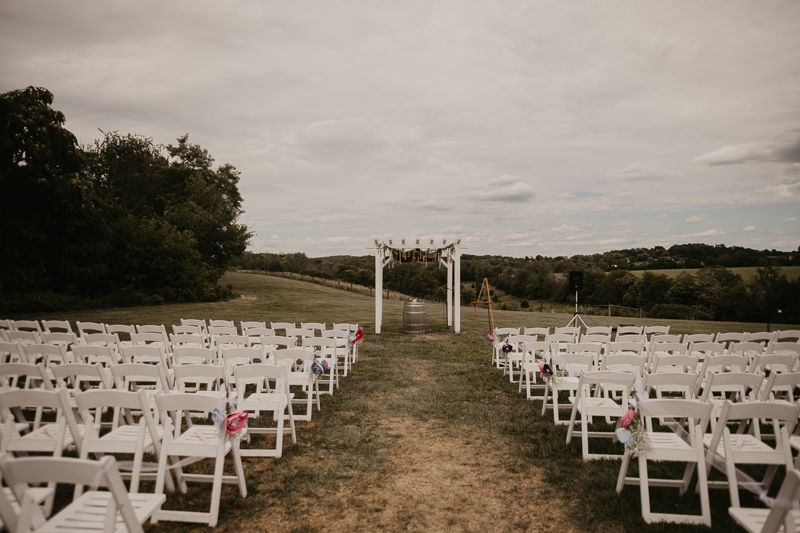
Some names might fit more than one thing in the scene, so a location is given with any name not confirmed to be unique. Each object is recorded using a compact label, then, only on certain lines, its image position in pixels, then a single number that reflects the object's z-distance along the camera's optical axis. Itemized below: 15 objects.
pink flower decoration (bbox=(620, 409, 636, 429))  3.70
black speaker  14.50
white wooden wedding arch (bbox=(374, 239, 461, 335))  15.20
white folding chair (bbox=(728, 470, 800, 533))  2.07
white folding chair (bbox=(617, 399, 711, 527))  3.51
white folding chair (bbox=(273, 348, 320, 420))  5.64
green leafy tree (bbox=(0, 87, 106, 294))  18.77
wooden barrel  15.02
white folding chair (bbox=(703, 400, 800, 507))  3.23
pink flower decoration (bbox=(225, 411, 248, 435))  3.55
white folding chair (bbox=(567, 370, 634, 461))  4.65
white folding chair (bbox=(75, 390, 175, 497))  3.30
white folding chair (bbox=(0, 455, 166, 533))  2.04
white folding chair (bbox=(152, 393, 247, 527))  3.45
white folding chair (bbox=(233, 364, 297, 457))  4.70
